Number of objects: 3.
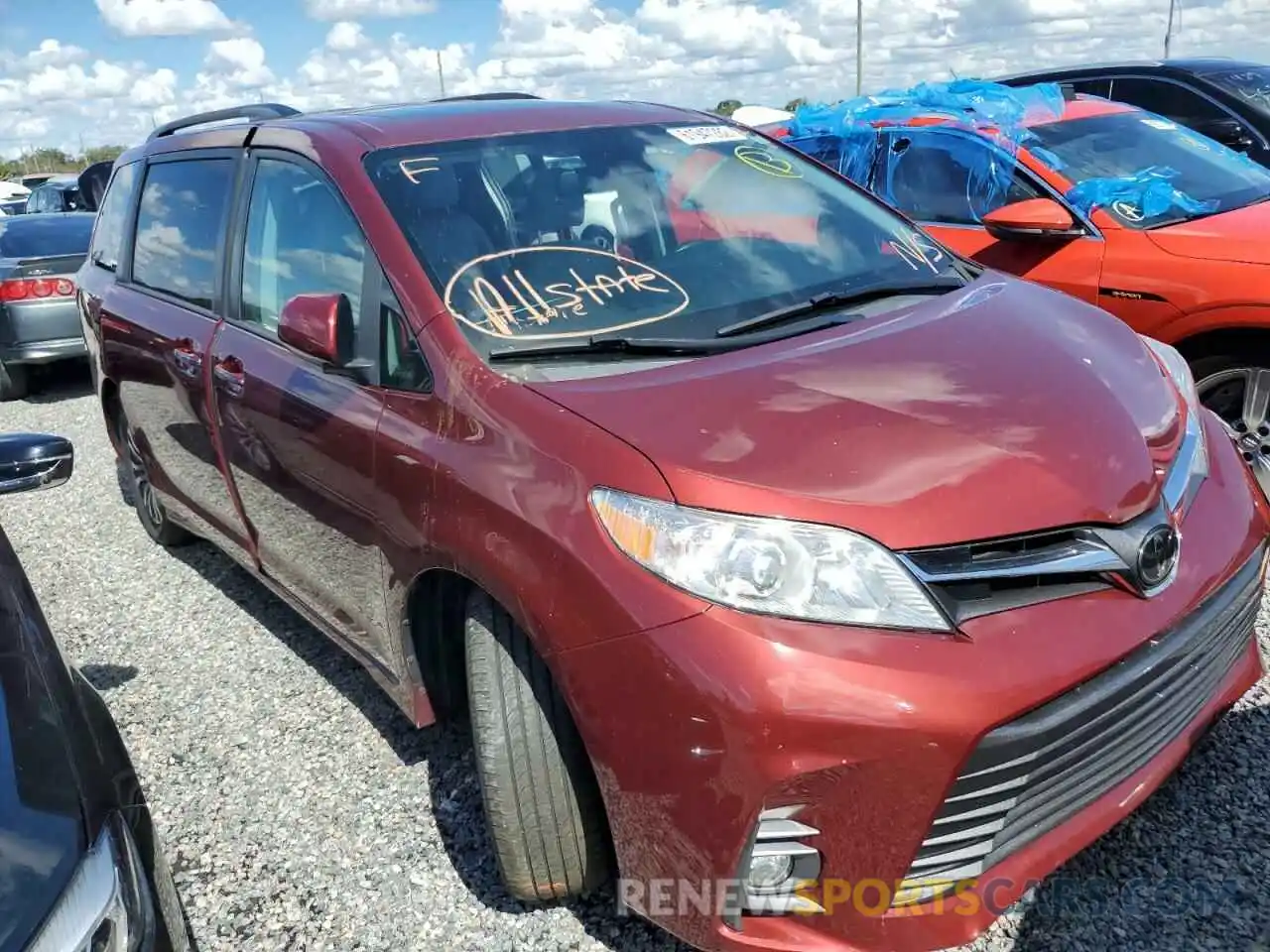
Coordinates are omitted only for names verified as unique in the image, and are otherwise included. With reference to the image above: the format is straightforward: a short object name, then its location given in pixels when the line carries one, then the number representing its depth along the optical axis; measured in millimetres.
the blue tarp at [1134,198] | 4488
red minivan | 1796
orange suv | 4074
